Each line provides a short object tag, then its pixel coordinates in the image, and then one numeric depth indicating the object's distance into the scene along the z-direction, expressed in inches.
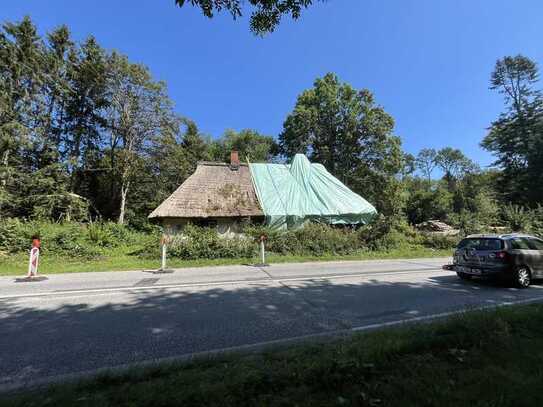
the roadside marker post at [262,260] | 462.0
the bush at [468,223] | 772.4
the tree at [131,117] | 1066.1
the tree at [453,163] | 2682.1
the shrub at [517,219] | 778.2
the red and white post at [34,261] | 356.4
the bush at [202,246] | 513.3
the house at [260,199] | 711.1
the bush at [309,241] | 575.2
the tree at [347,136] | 1301.7
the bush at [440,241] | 704.8
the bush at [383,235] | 647.1
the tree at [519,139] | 1288.1
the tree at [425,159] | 2896.2
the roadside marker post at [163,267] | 404.8
